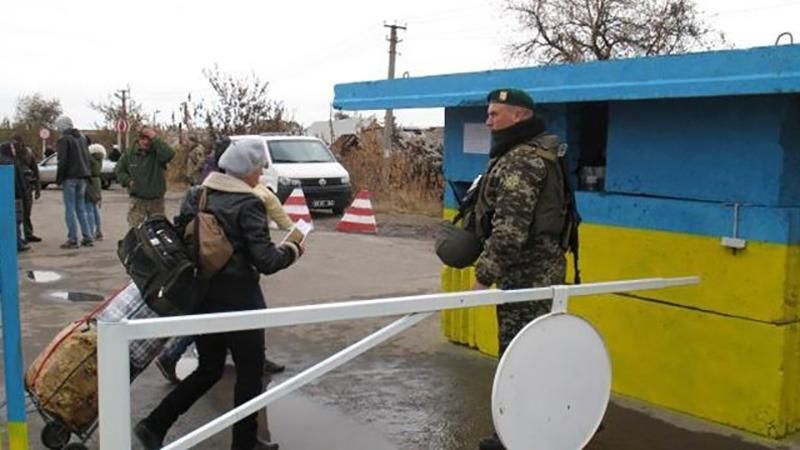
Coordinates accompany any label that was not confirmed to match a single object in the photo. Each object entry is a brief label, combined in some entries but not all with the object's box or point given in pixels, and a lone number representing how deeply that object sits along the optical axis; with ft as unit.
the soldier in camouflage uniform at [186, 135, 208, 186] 40.92
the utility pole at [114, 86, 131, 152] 133.80
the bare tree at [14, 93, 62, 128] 181.60
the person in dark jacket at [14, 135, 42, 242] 37.73
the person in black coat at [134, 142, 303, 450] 12.89
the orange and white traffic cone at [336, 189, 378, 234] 47.85
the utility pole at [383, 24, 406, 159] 74.36
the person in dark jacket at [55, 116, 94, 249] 35.83
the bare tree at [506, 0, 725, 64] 109.70
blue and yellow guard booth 14.16
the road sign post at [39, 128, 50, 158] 111.75
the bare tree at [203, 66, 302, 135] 95.45
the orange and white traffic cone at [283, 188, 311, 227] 44.55
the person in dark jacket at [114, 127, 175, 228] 29.58
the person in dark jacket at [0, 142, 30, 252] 35.65
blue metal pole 11.50
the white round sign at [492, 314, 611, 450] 10.89
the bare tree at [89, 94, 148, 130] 127.44
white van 54.54
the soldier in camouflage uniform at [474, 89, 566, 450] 12.71
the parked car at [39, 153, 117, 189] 89.09
